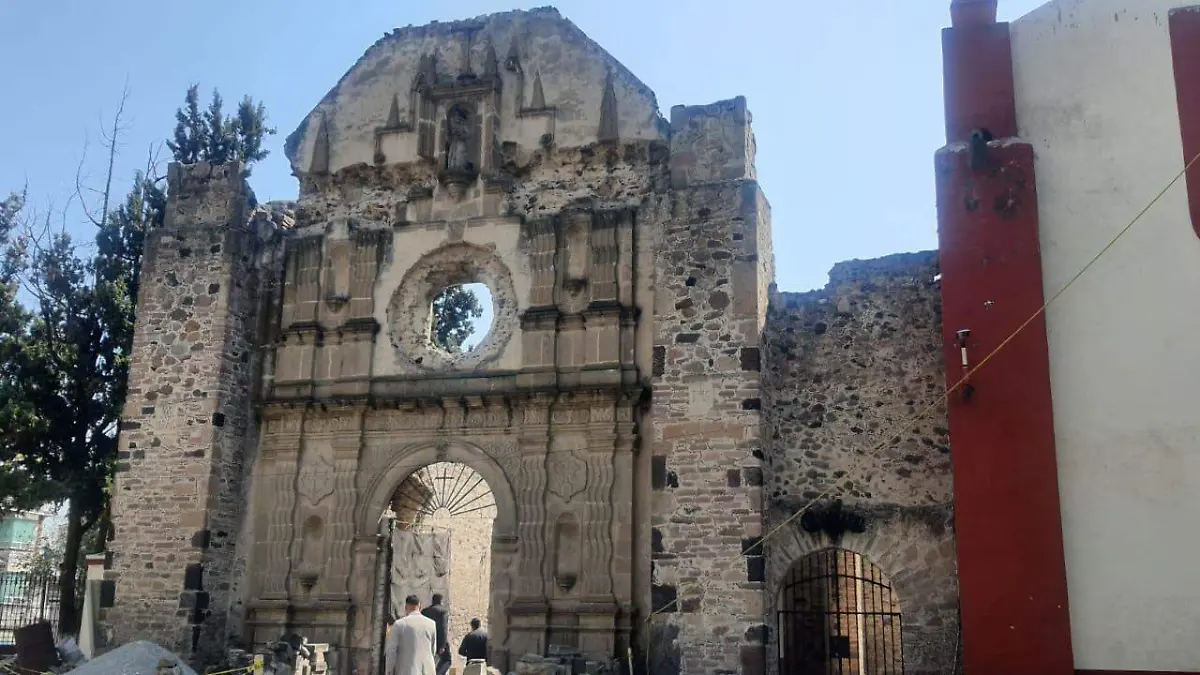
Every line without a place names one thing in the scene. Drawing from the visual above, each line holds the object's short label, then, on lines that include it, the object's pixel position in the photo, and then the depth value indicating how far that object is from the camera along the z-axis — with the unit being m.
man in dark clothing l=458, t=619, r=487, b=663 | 13.72
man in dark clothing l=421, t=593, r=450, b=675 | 14.47
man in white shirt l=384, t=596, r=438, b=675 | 9.32
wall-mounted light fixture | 10.02
